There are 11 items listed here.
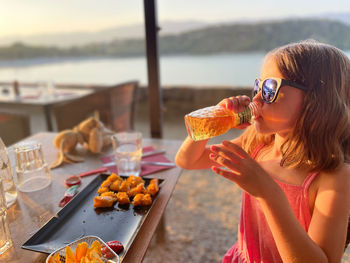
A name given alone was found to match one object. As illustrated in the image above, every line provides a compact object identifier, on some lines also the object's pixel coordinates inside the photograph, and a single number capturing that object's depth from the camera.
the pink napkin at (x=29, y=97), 3.28
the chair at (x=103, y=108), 3.06
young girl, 0.64
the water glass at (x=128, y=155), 1.13
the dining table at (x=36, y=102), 3.05
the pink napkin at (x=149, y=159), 1.15
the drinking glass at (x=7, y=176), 0.91
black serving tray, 0.71
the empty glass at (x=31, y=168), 1.01
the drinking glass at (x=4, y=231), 0.68
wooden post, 1.63
